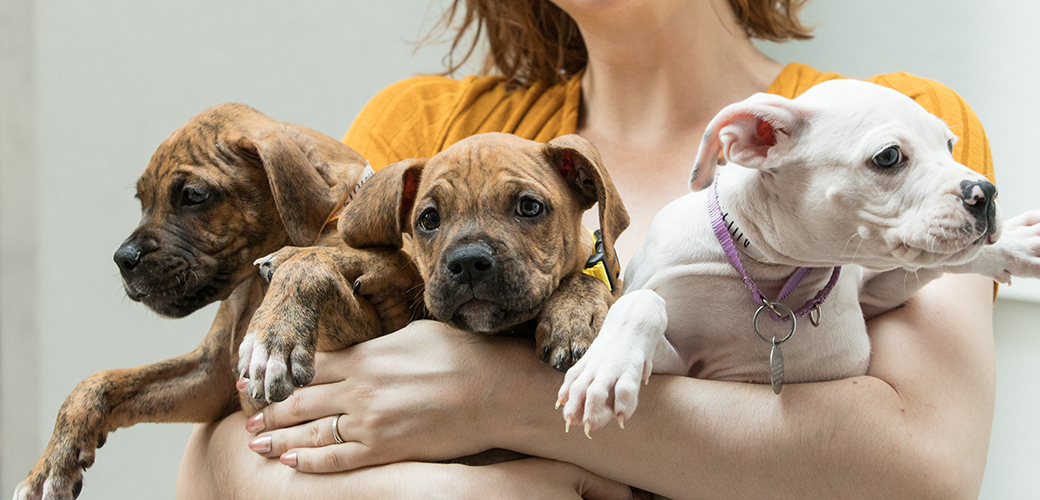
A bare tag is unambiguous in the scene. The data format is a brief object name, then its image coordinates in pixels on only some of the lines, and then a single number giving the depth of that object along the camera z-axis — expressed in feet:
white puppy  3.33
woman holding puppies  3.62
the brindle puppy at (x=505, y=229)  3.57
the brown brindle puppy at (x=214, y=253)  3.82
